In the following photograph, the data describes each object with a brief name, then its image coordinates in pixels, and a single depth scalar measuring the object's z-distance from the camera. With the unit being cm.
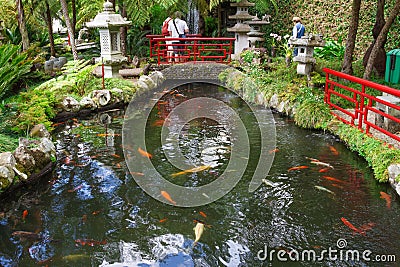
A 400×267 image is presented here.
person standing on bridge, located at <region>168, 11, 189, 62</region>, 1560
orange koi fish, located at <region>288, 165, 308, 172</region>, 705
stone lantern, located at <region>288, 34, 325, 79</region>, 1026
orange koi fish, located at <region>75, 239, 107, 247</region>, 497
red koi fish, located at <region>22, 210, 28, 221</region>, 561
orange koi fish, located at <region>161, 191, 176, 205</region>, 602
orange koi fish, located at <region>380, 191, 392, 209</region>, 584
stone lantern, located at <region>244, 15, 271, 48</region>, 1554
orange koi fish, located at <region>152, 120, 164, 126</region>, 973
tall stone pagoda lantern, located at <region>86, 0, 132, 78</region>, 1222
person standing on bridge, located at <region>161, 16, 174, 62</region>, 1580
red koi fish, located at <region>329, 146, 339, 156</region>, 775
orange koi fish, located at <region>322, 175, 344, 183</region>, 658
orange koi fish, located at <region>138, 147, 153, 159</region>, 769
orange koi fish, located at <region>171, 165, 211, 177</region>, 692
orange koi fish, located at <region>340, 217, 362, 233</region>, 516
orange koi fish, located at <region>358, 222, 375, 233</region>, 517
